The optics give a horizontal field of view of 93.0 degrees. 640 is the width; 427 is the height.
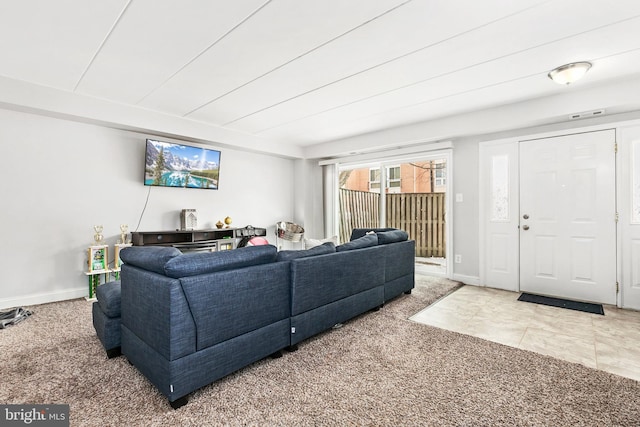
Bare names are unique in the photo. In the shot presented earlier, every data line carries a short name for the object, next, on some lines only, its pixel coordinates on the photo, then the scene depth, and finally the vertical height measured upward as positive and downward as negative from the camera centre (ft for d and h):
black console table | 12.87 -1.20
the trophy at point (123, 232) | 12.64 -0.79
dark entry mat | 10.81 -3.58
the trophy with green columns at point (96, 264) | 11.65 -1.96
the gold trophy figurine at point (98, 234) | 12.18 -0.82
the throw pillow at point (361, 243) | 9.36 -1.06
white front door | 11.34 -0.32
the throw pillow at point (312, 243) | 10.62 -1.11
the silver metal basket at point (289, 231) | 19.20 -1.23
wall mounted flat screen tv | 13.67 +2.29
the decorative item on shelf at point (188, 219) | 14.71 -0.30
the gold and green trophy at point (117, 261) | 12.38 -1.98
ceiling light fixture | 8.85 +4.09
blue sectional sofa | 5.36 -2.00
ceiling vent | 11.07 +3.54
